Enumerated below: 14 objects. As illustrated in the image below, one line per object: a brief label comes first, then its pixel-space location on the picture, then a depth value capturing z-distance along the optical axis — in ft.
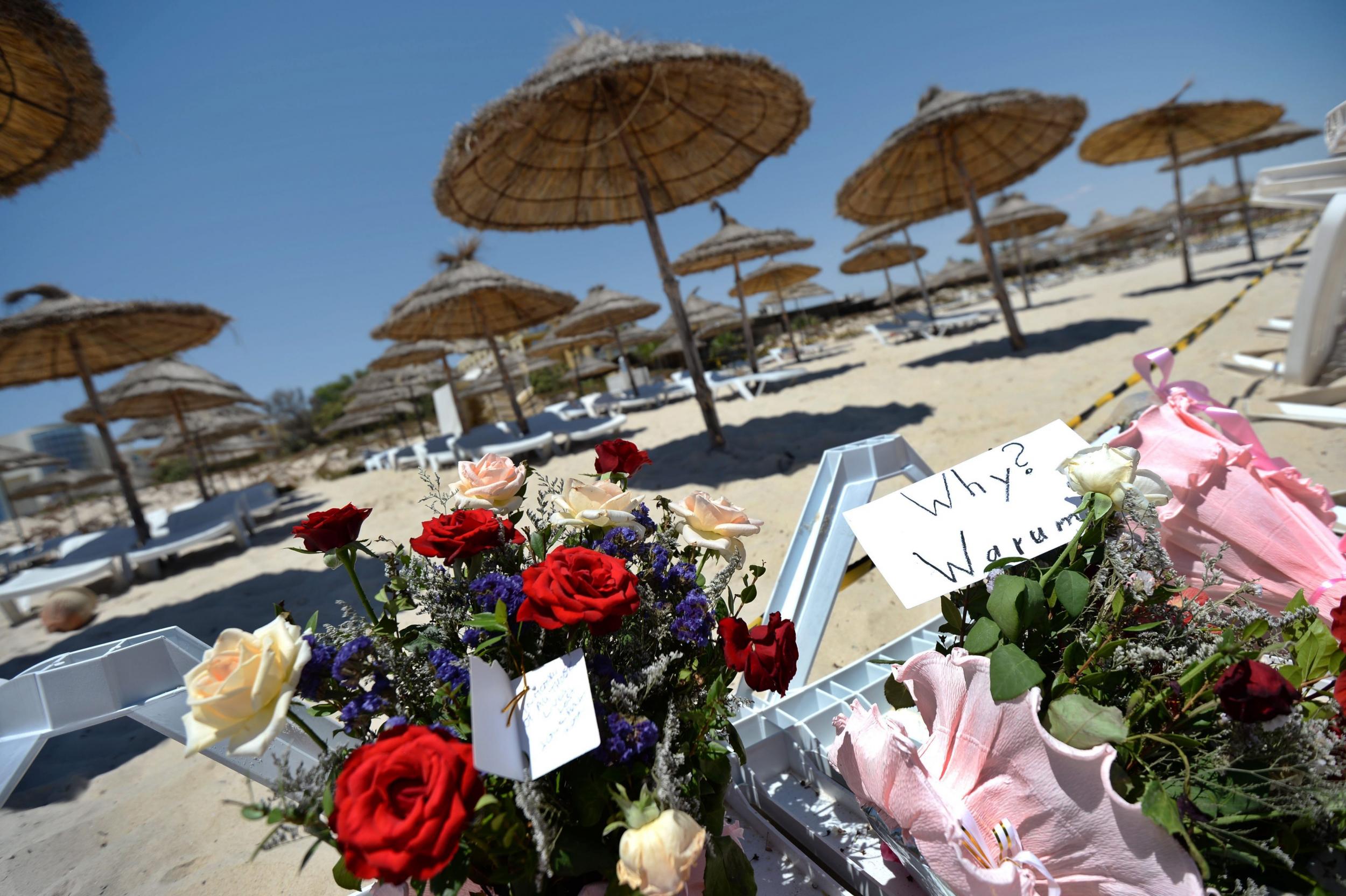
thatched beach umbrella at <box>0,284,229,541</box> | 17.98
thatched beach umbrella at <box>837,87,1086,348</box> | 21.43
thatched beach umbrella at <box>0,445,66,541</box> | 31.30
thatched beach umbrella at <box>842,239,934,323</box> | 54.70
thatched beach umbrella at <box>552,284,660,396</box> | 39.68
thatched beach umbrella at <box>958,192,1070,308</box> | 49.32
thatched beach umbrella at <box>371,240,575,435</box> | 24.16
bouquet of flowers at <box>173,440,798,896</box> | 1.59
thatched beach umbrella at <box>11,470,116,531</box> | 41.16
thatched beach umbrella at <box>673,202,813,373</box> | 34.24
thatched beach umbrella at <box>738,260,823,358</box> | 48.01
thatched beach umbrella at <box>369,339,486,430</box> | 40.52
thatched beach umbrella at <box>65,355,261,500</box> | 25.81
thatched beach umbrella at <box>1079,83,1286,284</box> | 32.22
